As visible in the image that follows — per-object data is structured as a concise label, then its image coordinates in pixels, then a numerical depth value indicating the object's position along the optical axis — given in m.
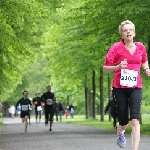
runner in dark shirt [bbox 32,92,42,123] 33.81
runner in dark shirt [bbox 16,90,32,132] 26.14
